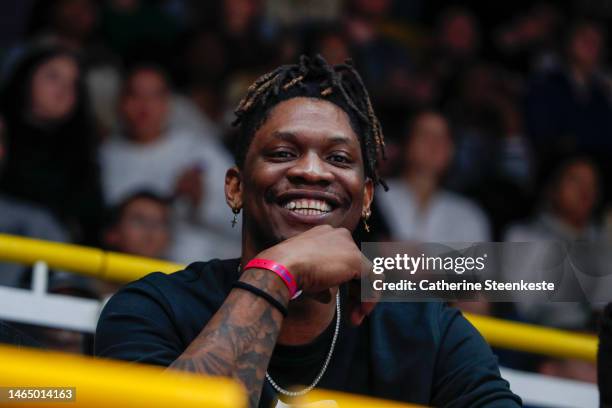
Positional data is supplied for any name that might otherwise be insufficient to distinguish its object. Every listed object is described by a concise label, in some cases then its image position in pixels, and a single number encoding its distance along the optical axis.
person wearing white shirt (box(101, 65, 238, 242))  7.93
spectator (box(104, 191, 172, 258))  6.97
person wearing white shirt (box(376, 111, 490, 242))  8.73
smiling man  3.33
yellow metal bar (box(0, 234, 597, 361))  4.21
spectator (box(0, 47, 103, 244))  7.13
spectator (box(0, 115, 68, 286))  6.43
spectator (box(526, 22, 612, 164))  10.20
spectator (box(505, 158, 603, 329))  8.77
